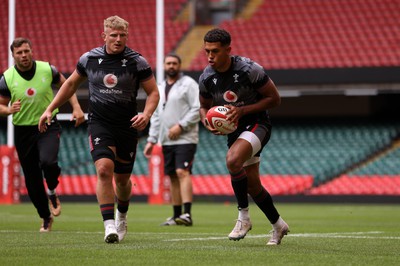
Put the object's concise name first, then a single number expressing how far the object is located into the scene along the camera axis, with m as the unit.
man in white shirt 12.21
